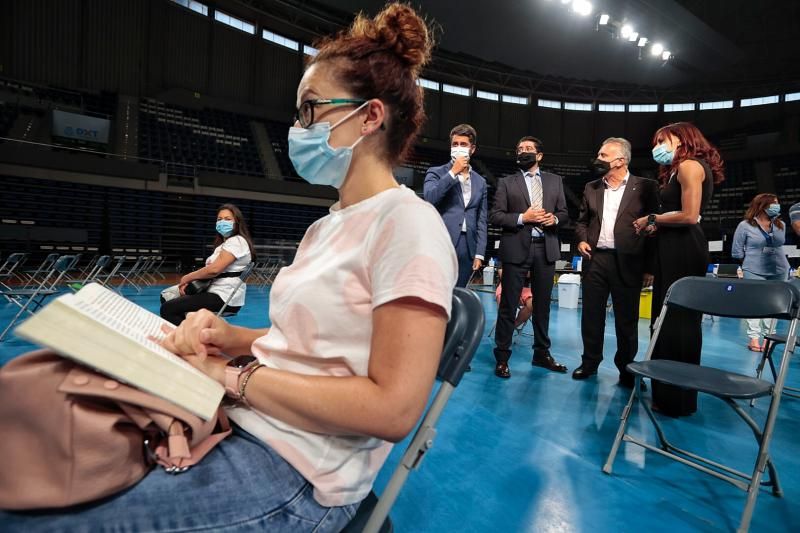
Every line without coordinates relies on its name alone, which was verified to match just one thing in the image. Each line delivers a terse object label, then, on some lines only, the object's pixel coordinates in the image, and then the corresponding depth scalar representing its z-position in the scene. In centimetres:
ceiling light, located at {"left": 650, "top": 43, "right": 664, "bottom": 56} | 1235
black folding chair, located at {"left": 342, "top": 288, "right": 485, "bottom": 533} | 73
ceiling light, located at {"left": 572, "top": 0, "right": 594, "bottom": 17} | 1027
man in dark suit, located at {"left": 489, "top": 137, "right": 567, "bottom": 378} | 321
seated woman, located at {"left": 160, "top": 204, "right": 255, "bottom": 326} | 292
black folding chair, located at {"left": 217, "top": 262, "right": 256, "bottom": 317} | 306
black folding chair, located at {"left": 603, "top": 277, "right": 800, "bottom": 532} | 146
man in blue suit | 287
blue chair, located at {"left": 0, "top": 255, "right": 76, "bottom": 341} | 357
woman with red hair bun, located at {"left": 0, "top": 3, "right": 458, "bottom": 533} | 59
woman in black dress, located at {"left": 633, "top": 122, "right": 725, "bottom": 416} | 233
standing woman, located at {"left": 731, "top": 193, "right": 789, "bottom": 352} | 413
